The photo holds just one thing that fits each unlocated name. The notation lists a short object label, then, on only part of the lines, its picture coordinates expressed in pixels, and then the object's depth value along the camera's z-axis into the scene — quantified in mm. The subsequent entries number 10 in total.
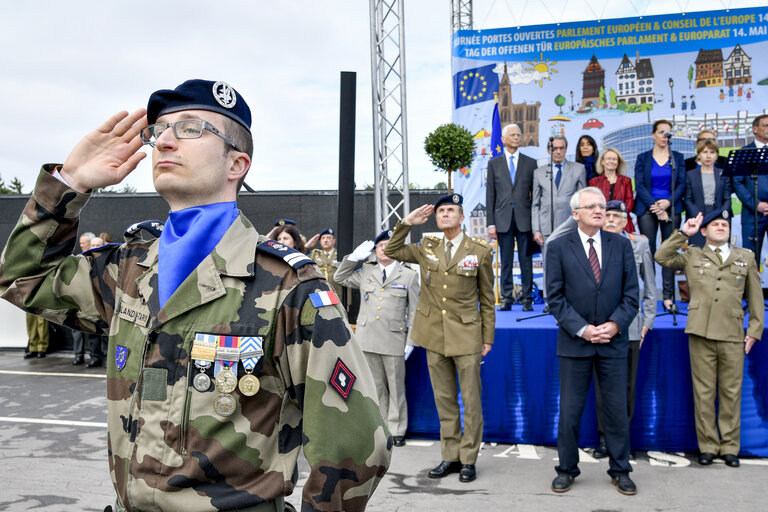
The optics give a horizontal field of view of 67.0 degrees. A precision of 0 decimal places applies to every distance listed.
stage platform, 4762
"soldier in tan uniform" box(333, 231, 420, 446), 5270
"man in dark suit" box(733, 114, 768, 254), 6637
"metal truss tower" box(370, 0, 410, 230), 6734
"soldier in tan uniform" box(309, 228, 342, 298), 8211
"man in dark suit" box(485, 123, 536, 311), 6855
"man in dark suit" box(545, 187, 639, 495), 3967
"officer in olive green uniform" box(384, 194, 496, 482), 4422
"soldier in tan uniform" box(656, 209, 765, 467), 4594
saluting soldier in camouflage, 1173
